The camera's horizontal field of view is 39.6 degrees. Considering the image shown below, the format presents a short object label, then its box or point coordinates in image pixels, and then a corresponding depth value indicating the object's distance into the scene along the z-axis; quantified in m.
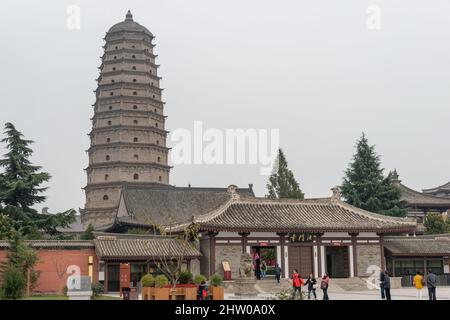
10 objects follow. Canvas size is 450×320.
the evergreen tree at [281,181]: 52.75
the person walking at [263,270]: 36.17
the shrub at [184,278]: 25.27
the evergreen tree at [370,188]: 50.50
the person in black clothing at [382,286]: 23.30
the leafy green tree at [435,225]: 46.84
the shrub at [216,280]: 25.52
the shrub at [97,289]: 28.28
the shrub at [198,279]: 24.24
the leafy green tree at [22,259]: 28.36
